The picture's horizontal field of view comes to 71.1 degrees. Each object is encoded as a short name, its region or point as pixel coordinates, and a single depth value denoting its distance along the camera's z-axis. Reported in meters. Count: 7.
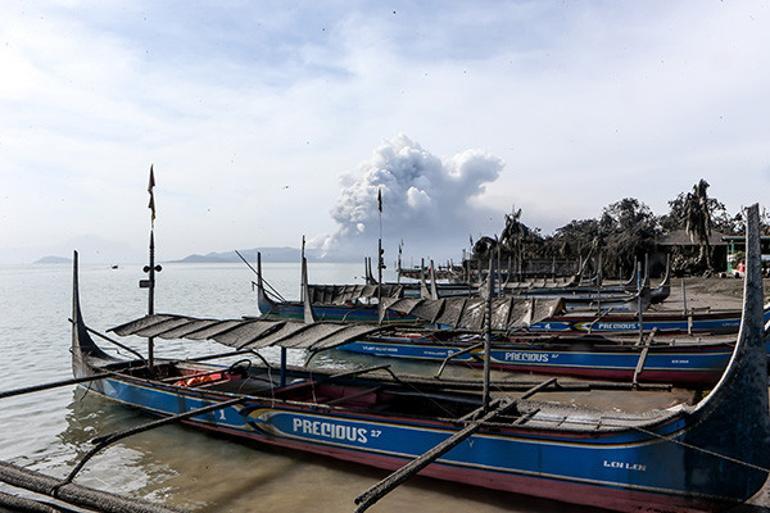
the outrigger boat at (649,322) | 18.27
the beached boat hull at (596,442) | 6.31
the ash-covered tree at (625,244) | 47.00
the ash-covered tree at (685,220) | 53.45
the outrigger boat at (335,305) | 29.42
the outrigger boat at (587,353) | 13.36
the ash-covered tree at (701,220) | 43.53
